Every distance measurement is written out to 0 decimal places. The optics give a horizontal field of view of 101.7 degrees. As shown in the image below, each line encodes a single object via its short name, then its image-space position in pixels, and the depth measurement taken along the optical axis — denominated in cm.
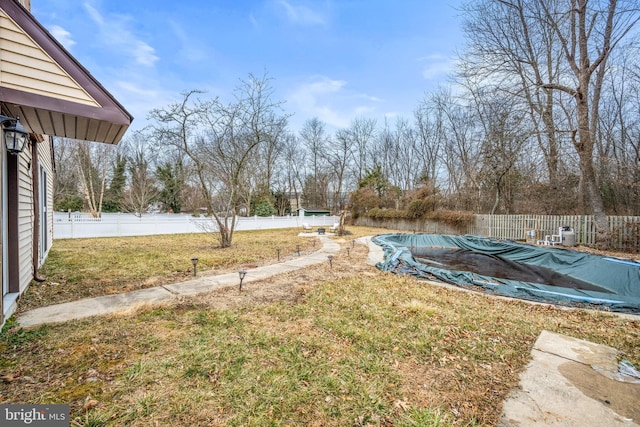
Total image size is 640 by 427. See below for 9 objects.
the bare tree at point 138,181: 2078
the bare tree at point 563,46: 900
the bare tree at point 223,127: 810
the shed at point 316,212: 3017
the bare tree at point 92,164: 1852
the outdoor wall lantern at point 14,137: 285
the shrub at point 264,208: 2387
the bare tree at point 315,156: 2973
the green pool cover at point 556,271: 434
